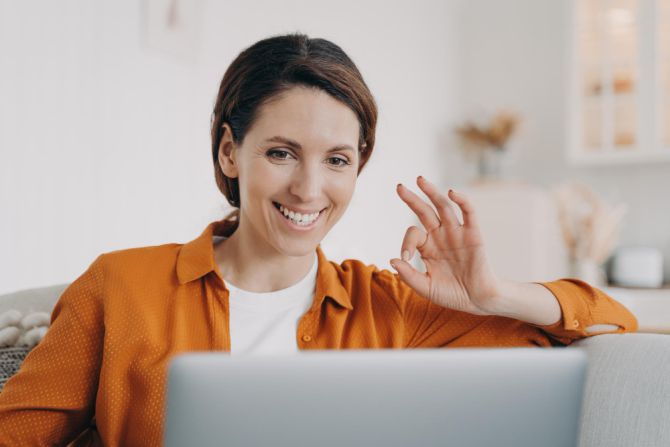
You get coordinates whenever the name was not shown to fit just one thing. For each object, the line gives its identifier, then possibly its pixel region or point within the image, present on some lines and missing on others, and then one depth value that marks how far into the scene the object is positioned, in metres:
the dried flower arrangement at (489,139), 4.45
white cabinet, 3.81
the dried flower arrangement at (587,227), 4.00
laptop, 0.56
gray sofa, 1.05
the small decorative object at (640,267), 3.90
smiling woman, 1.08
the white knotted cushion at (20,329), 1.24
